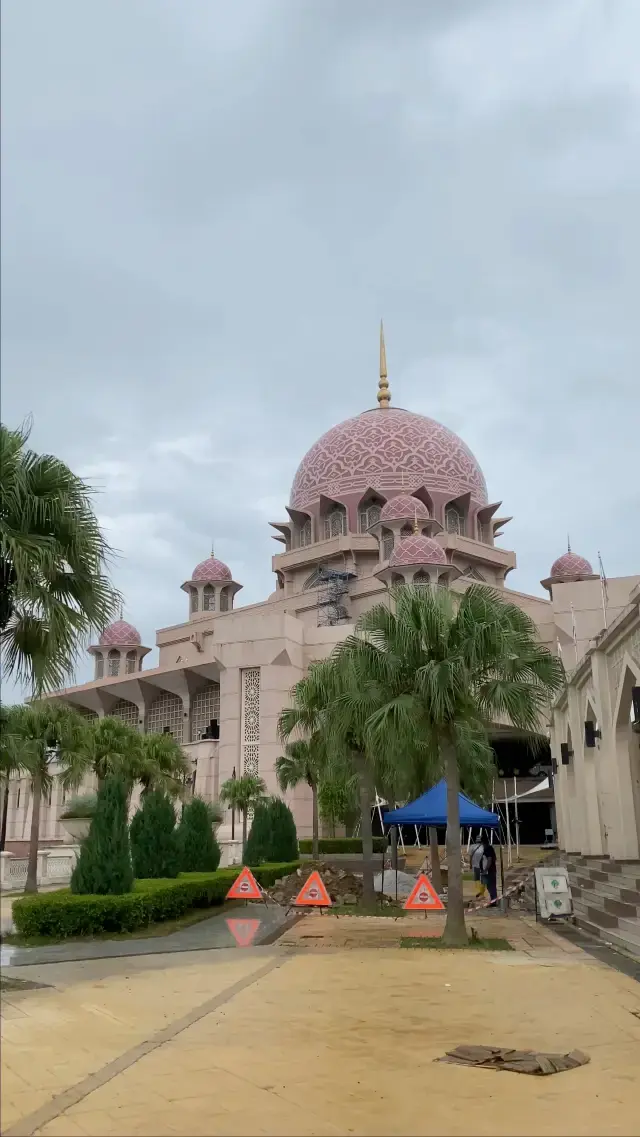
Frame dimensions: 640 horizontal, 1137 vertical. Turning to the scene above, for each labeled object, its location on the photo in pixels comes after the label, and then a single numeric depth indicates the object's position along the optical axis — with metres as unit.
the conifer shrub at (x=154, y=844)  17.58
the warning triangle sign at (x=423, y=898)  15.43
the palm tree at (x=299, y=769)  27.98
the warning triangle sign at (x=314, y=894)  16.44
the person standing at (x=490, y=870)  19.59
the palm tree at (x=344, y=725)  15.36
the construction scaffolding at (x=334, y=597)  48.78
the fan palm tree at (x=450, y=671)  13.08
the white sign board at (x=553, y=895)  15.61
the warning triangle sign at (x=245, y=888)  17.34
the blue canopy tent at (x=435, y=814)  18.28
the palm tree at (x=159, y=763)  27.98
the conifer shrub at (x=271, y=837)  25.28
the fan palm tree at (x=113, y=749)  26.03
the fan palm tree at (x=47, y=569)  7.74
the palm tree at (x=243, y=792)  33.45
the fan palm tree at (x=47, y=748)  22.03
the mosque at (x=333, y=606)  40.81
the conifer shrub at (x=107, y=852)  13.90
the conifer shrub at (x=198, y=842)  20.58
